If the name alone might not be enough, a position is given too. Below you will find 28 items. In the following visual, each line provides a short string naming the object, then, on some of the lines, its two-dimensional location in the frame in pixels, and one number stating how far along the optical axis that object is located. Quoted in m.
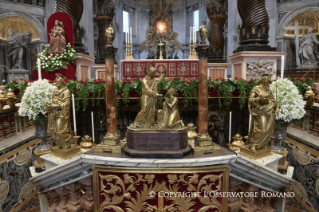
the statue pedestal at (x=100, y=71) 9.41
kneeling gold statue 3.54
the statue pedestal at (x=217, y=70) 9.52
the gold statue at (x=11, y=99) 4.64
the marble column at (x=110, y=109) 3.68
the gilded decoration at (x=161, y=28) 21.62
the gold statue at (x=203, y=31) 3.50
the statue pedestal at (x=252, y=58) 6.59
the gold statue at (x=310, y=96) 4.42
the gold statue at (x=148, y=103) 3.62
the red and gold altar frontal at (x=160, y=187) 3.29
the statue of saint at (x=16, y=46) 11.82
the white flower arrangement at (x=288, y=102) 3.86
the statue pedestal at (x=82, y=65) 7.02
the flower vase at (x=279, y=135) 4.17
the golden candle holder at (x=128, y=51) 9.99
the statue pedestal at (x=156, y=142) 3.48
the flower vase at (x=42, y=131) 4.33
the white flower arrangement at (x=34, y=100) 4.02
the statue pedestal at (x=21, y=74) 11.96
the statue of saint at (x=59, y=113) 3.75
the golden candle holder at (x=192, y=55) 10.42
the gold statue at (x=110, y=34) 3.66
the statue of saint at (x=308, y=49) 11.19
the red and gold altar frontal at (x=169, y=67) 8.23
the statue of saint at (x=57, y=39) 6.40
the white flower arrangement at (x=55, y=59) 6.21
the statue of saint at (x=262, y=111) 3.53
